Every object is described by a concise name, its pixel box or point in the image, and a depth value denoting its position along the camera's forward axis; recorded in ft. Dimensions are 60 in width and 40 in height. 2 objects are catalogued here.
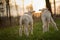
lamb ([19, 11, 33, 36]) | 15.16
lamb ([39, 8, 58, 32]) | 15.68
